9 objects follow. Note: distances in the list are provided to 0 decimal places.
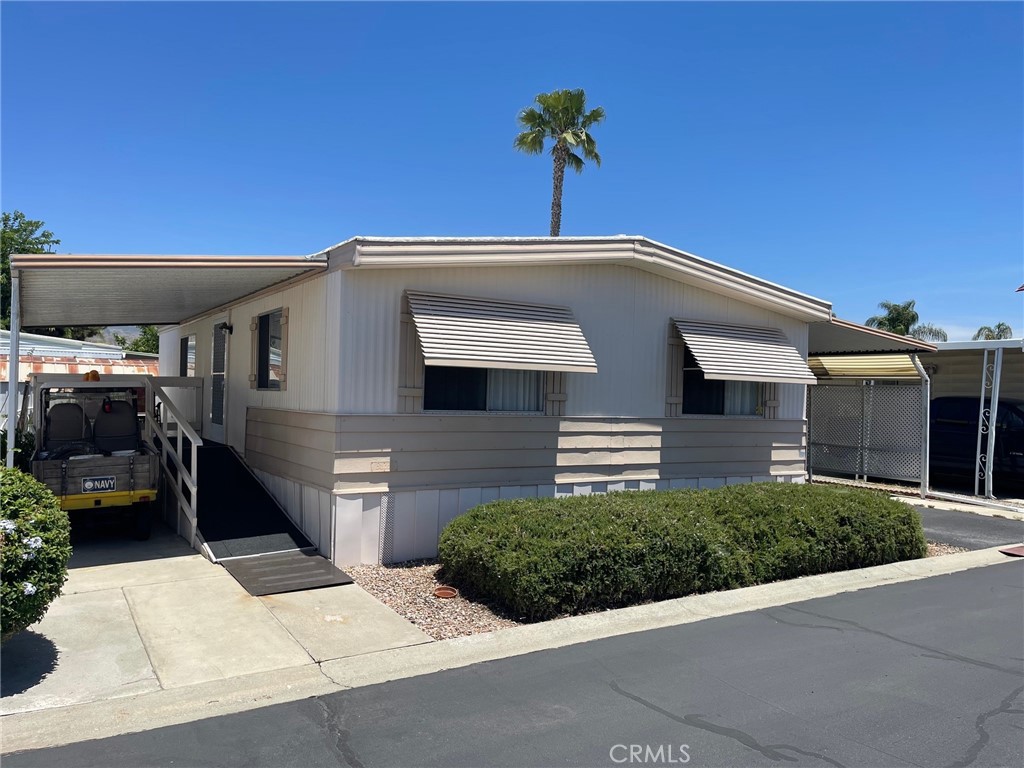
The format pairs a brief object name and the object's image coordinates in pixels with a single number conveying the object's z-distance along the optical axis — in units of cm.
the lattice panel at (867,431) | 1414
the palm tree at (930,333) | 4362
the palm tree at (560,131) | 2411
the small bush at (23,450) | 908
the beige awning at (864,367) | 1424
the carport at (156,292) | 656
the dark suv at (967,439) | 1373
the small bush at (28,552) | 438
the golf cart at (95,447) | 769
